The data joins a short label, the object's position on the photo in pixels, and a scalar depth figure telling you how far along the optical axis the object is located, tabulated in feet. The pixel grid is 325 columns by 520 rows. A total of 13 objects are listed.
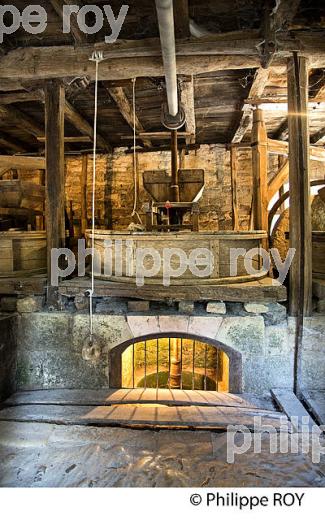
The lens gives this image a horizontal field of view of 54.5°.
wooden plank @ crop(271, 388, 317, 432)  9.79
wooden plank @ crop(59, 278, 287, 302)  11.65
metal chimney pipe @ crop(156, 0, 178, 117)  7.48
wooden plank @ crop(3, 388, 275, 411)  11.37
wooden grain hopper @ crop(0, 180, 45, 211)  15.42
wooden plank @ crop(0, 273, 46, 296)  12.86
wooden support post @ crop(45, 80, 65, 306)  13.11
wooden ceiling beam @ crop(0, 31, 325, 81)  11.69
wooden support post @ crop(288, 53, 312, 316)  11.76
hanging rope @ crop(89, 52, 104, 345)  11.97
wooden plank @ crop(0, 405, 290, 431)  10.00
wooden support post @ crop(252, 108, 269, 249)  18.17
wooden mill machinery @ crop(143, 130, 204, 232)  14.73
